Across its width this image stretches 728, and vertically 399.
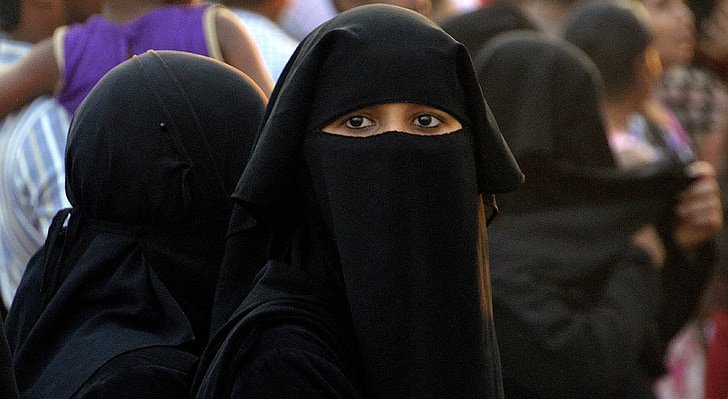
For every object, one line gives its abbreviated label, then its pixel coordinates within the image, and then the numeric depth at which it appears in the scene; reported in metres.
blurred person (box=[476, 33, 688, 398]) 9.27
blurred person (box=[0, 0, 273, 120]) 8.47
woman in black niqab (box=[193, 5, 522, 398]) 5.64
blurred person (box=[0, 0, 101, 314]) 8.80
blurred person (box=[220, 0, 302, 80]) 9.49
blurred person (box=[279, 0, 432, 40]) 11.48
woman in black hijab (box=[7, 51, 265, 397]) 6.30
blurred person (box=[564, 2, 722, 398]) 10.54
